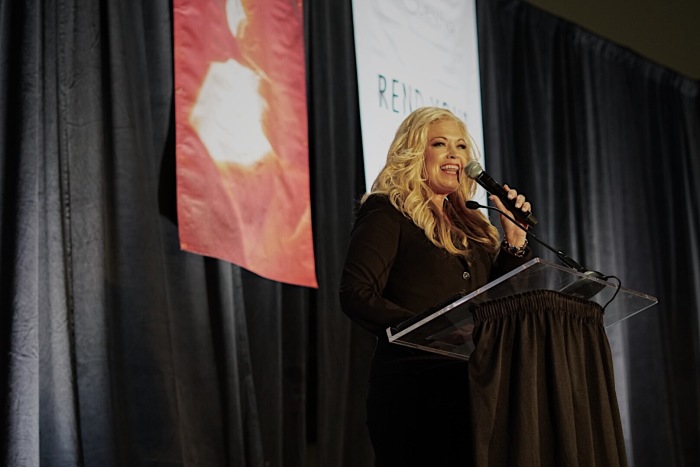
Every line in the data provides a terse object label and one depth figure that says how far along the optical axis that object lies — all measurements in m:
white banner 6.77
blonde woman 4.61
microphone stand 4.42
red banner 6.11
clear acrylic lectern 4.28
